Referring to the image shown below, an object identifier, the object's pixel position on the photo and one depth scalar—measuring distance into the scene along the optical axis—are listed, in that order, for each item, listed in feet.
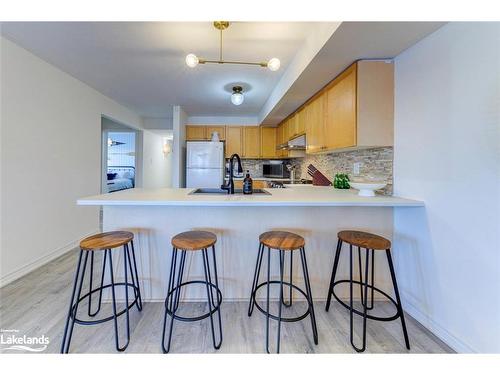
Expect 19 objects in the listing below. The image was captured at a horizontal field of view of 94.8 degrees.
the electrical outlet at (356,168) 8.15
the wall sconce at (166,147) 24.89
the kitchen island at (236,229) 6.14
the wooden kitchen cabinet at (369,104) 6.33
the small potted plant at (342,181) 8.25
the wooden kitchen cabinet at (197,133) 16.57
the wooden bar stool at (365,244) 4.66
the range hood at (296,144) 11.20
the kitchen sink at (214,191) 7.67
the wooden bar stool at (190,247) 4.58
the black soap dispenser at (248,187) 6.91
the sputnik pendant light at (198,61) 5.93
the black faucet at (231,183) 6.94
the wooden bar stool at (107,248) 4.50
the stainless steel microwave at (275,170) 16.20
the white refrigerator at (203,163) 14.75
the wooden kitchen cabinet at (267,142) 16.61
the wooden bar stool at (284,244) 4.55
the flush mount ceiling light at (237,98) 8.33
